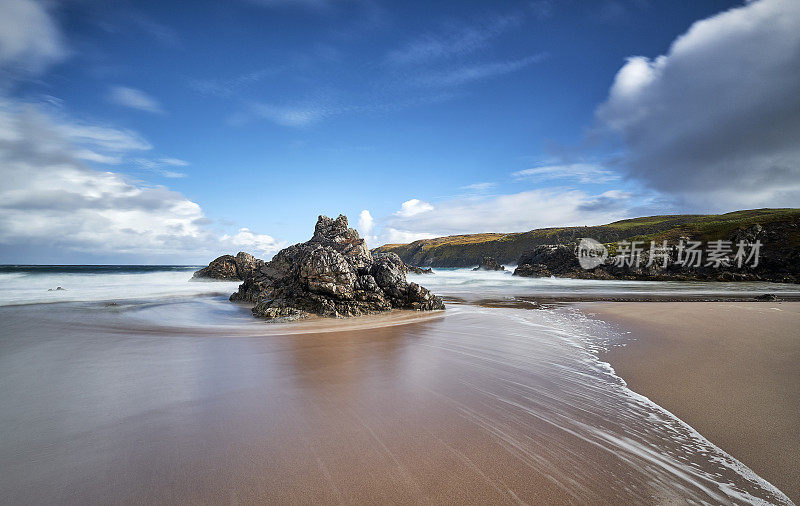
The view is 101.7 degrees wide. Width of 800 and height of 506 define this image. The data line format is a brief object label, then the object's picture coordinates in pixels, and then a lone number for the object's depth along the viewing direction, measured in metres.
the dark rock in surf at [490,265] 65.75
